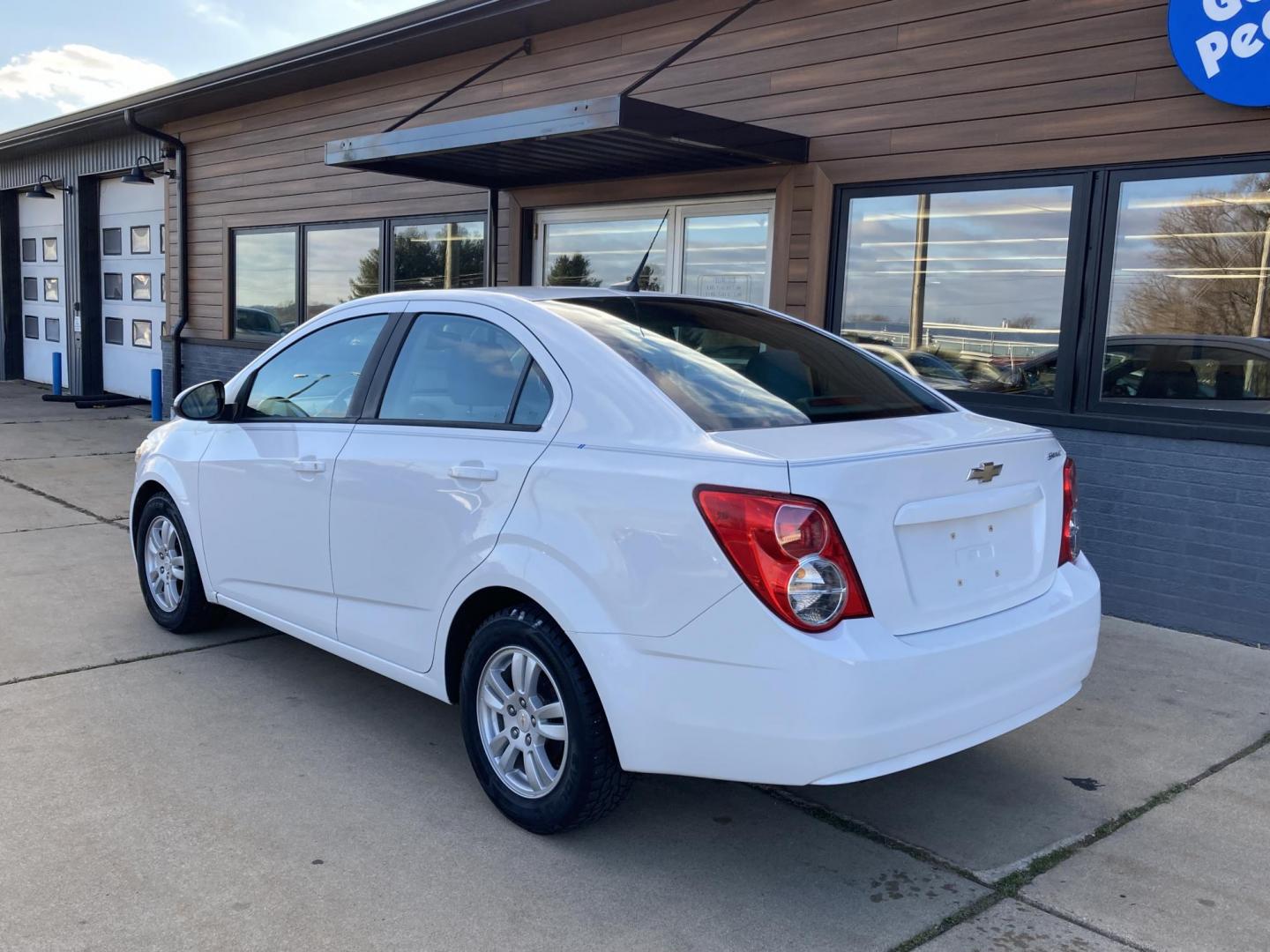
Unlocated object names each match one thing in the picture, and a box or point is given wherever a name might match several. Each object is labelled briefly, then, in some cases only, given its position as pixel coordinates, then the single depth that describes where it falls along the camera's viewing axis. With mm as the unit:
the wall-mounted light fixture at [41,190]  16281
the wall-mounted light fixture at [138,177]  13734
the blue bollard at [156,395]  13422
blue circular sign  5062
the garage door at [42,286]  17078
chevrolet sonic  2629
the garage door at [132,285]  14836
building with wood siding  5438
